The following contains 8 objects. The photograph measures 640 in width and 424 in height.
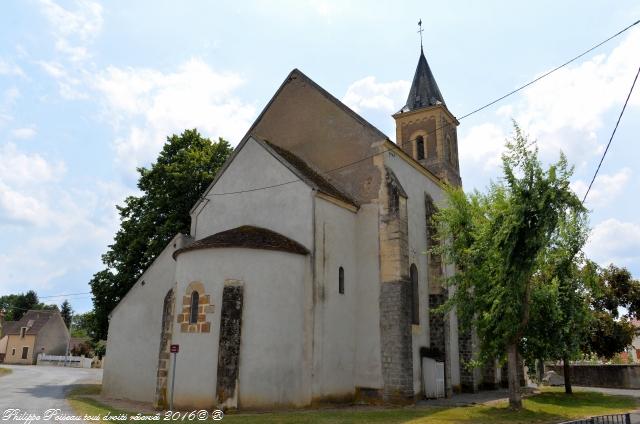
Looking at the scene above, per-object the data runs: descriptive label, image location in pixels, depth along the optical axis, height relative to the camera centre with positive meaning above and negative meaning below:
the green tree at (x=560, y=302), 16.50 +1.18
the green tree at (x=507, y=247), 15.45 +3.00
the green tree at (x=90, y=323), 26.13 +0.38
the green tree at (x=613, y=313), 25.39 +1.28
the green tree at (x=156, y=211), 25.91 +6.94
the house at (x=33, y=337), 65.44 -1.01
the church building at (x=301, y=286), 15.52 +1.73
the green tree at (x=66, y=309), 97.25 +4.26
